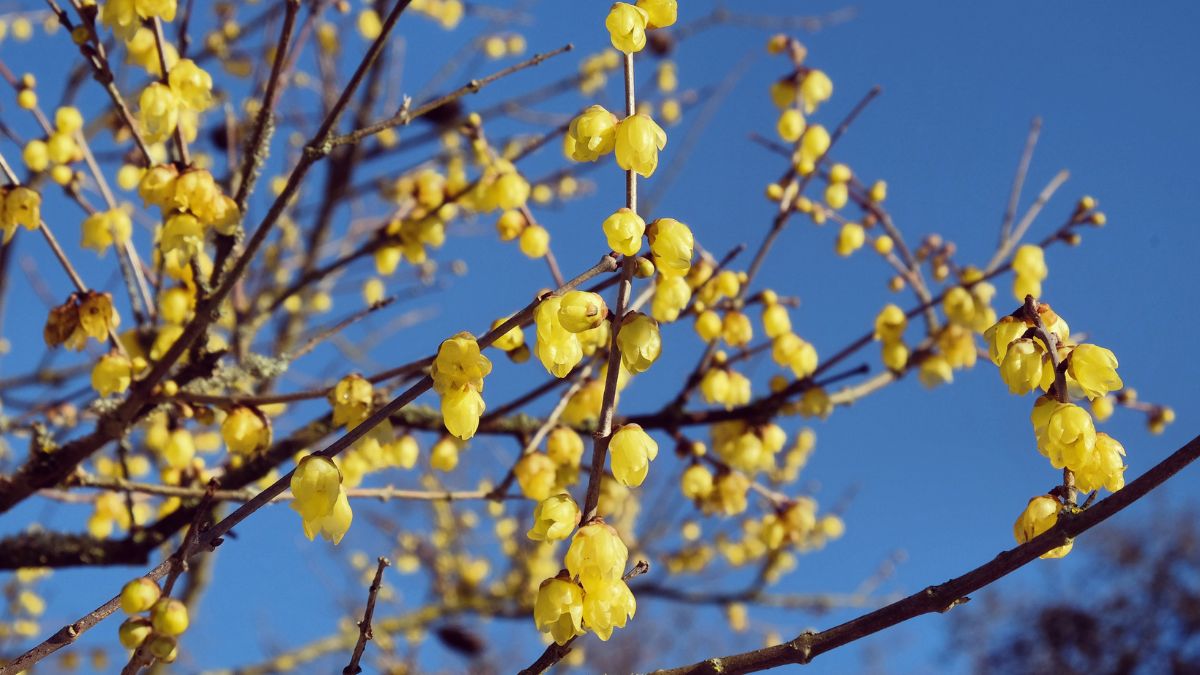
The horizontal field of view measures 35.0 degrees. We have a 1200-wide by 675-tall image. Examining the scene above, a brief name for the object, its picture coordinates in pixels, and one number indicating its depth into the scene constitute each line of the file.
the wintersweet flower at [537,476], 0.73
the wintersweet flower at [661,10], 0.60
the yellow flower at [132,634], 0.55
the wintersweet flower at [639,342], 0.54
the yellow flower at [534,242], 0.80
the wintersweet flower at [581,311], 0.54
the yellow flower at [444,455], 0.79
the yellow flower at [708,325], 0.78
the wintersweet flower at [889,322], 0.85
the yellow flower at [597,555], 0.54
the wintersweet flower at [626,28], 0.58
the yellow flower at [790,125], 0.89
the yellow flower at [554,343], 0.55
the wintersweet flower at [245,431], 0.71
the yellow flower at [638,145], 0.56
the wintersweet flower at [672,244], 0.56
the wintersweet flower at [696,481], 0.83
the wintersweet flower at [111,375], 0.71
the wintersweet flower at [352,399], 0.68
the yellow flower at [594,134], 0.58
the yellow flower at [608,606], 0.55
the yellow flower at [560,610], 0.55
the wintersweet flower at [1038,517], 0.55
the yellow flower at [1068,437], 0.54
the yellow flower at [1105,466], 0.55
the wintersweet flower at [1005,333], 0.56
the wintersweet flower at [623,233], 0.54
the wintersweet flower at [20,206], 0.70
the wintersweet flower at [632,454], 0.57
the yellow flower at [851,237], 0.92
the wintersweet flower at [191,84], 0.71
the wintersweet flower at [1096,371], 0.55
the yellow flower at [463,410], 0.57
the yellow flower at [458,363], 0.55
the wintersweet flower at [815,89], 0.90
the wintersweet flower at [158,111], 0.69
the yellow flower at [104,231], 0.77
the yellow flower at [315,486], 0.55
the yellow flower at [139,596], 0.55
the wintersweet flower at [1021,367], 0.55
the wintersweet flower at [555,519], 0.56
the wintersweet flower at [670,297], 0.69
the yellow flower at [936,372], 0.90
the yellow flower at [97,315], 0.72
